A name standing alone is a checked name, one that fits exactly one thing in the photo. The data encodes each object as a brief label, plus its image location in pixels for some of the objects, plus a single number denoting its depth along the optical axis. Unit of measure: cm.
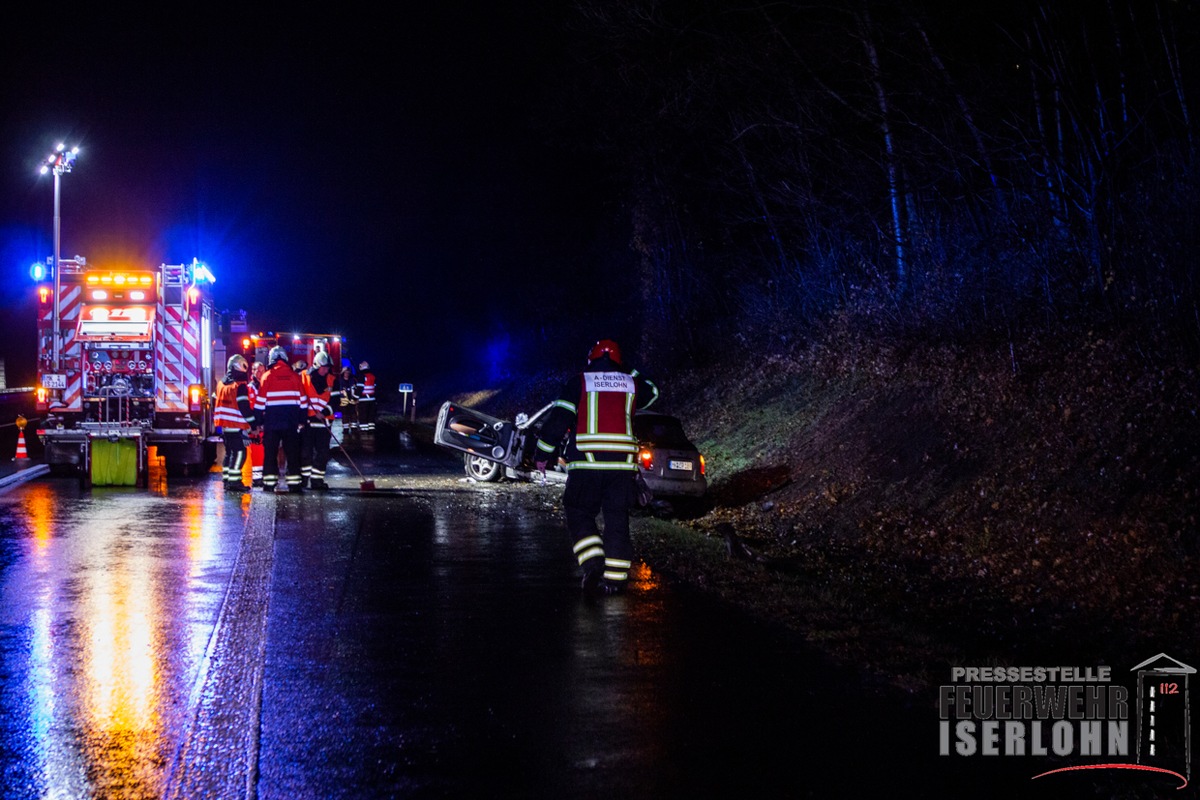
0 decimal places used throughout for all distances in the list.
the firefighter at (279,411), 1609
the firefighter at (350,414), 2897
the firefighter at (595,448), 912
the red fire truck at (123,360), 1819
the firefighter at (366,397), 2642
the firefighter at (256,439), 1755
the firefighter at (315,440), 1658
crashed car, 1485
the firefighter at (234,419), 1619
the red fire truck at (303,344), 2836
